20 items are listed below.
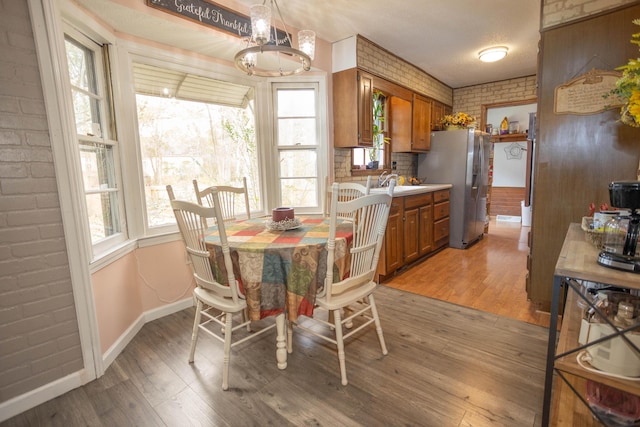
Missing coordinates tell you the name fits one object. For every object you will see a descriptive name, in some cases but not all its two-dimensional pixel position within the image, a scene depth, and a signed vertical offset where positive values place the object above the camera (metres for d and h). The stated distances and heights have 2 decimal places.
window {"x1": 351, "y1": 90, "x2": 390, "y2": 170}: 3.90 +0.29
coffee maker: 1.04 -0.27
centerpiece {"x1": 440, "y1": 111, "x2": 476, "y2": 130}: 4.61 +0.69
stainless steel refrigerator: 4.21 -0.10
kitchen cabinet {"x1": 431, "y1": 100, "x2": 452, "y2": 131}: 4.94 +0.90
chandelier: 1.59 +0.71
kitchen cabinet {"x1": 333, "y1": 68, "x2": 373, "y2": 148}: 3.27 +0.68
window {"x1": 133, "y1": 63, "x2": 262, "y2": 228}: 2.46 +0.34
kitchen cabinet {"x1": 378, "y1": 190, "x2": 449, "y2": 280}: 3.11 -0.73
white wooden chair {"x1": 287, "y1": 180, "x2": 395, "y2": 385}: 1.53 -0.49
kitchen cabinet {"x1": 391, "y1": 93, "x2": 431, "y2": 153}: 4.25 +0.57
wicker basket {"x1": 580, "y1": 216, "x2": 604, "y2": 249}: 1.31 -0.33
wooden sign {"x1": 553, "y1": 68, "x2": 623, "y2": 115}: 1.97 +0.46
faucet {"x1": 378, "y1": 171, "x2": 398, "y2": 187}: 3.71 -0.15
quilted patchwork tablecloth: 1.58 -0.53
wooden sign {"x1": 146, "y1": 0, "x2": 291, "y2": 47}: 2.09 +1.19
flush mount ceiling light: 3.71 +1.39
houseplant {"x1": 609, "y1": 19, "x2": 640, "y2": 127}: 1.28 +0.33
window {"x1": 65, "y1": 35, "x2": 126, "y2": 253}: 1.90 +0.24
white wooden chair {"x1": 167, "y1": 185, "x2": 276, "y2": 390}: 1.51 -0.55
